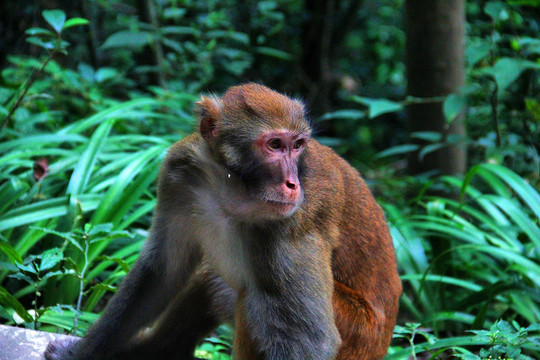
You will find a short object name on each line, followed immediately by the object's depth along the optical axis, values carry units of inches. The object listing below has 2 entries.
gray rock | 238.8
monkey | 226.1
